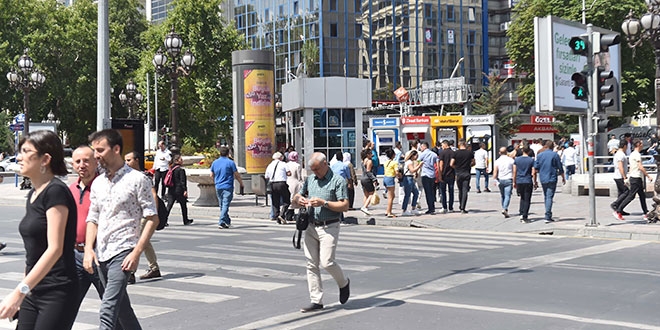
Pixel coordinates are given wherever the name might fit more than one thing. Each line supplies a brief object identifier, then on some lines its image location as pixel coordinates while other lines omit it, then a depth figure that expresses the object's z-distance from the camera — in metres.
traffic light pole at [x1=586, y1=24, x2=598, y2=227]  15.72
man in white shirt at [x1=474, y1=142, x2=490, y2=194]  26.72
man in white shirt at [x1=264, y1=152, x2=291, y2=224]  18.53
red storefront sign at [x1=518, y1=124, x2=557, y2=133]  63.00
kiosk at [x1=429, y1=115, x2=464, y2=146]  38.66
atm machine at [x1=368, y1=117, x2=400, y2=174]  37.88
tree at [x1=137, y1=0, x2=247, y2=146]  57.91
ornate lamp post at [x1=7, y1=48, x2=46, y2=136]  34.59
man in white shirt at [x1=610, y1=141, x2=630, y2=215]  17.25
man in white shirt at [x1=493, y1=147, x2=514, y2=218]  18.03
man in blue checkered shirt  8.09
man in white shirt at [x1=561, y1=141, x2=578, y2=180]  28.58
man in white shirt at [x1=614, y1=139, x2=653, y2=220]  16.80
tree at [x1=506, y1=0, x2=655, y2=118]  44.91
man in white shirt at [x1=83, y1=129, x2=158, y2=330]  5.54
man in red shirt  6.01
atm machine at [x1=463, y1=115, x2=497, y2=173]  37.81
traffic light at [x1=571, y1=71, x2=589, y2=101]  15.79
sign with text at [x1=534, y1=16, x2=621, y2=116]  22.50
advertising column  26.00
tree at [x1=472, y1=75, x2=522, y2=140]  58.81
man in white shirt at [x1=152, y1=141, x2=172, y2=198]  21.80
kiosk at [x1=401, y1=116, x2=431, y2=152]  38.94
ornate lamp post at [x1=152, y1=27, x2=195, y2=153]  23.27
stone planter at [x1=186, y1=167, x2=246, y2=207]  23.25
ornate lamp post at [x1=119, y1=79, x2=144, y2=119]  50.28
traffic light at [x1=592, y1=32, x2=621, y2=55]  15.66
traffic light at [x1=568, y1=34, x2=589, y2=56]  15.67
